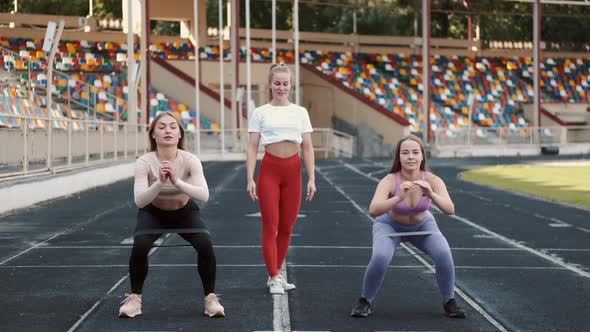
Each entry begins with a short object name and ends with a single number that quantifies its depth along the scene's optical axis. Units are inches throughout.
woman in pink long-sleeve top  303.4
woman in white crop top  354.9
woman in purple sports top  307.9
